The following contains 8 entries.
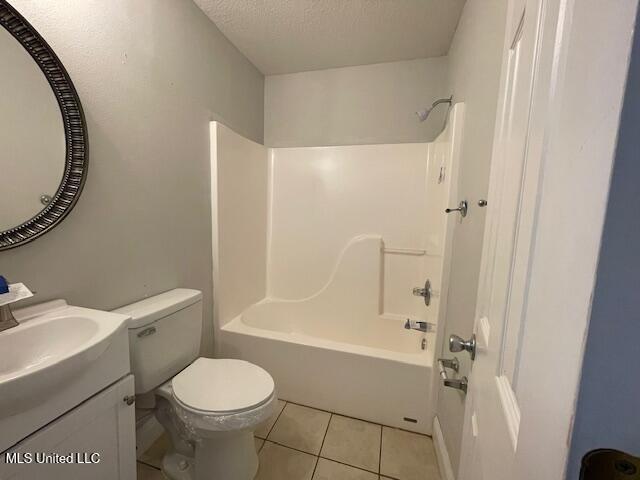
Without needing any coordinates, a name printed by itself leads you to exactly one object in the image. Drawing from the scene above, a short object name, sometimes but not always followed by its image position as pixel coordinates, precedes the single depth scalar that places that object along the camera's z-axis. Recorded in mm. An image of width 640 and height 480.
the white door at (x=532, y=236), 226
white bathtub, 1431
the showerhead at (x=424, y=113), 1603
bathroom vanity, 595
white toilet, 1018
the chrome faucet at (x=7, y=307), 723
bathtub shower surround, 1479
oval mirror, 793
